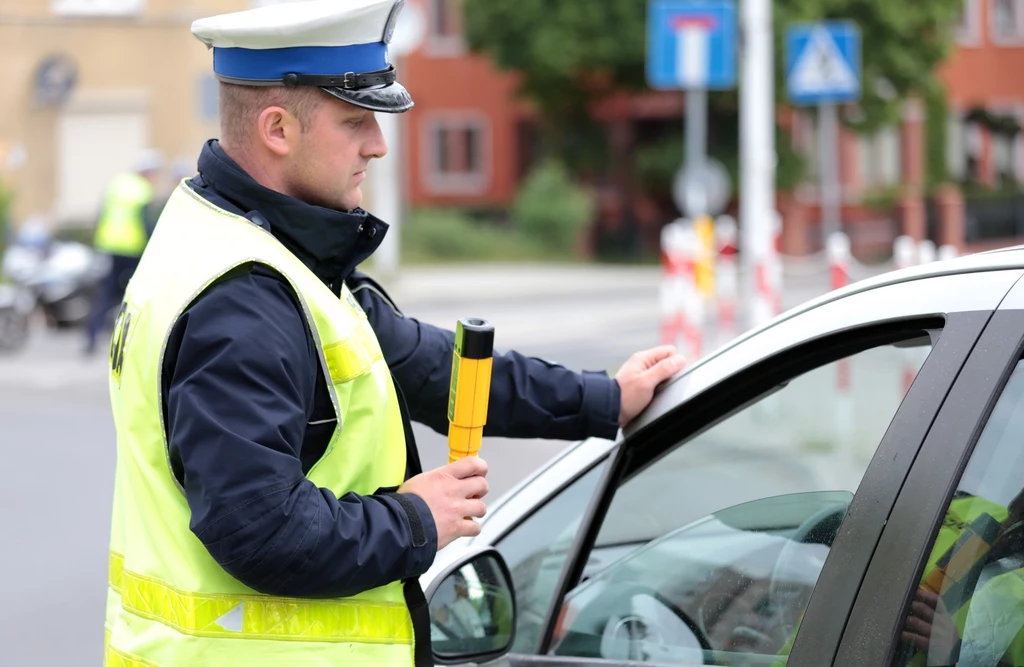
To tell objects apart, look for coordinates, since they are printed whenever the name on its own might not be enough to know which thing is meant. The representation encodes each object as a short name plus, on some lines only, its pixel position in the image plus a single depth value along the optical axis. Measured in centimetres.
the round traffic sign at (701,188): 1475
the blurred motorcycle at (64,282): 1628
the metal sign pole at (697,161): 1478
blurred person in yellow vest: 1420
